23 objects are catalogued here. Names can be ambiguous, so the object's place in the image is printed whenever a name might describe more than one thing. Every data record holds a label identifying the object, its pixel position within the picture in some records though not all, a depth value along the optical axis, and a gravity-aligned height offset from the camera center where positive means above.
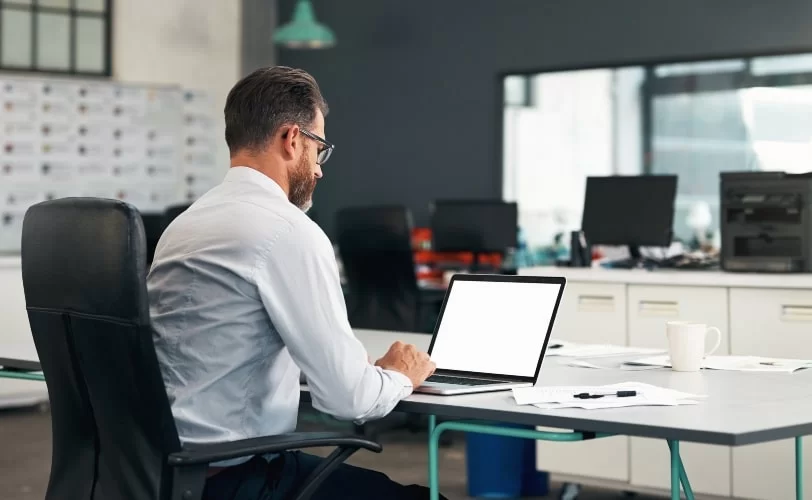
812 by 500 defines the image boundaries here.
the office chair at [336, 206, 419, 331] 5.74 -0.06
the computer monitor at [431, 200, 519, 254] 6.30 +0.16
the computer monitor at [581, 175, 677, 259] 4.74 +0.19
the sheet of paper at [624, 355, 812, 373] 2.66 -0.25
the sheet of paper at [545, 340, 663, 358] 2.95 -0.25
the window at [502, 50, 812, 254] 6.18 +0.74
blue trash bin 4.43 -0.82
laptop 2.42 -0.17
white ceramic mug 2.59 -0.20
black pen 2.18 -0.26
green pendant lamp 6.91 +1.33
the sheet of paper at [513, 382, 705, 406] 2.13 -0.26
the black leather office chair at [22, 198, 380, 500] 1.85 -0.20
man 2.03 -0.14
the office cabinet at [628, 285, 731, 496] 4.13 -0.30
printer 4.20 +0.13
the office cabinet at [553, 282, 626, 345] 4.43 -0.23
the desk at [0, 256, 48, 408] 6.47 -0.39
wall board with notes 6.99 +0.68
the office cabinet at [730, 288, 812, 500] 3.98 -0.30
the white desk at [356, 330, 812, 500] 1.88 -0.28
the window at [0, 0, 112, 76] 7.09 +1.35
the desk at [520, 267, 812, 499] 4.02 -0.26
